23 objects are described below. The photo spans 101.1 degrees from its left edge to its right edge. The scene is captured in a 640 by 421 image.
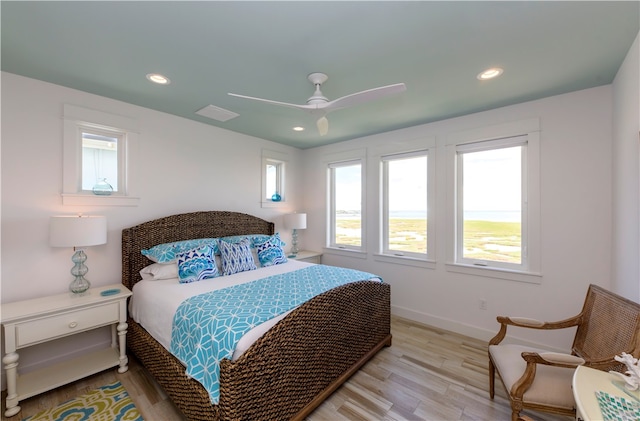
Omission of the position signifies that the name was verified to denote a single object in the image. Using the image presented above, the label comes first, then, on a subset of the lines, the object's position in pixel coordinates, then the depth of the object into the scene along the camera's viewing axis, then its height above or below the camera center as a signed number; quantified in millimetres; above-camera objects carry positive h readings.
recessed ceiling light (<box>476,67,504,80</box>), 2074 +1125
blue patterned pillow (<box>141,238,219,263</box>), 2689 -427
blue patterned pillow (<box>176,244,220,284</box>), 2521 -550
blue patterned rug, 1844 -1463
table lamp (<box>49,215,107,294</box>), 2117 -217
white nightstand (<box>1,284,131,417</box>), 1869 -935
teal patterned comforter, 1536 -699
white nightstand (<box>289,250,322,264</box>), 4192 -741
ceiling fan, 1723 +784
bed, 1487 -1034
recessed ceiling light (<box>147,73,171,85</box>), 2182 +1113
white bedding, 1929 -742
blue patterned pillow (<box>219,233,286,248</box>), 3338 -372
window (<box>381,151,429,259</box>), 3510 +87
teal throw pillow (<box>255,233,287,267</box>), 3238 -535
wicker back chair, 1461 -867
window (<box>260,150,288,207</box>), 4184 +539
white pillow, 2598 -623
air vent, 2895 +1116
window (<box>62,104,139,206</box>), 2445 +525
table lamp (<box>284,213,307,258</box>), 4238 -175
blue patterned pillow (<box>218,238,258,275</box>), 2832 -528
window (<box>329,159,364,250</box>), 4160 +94
